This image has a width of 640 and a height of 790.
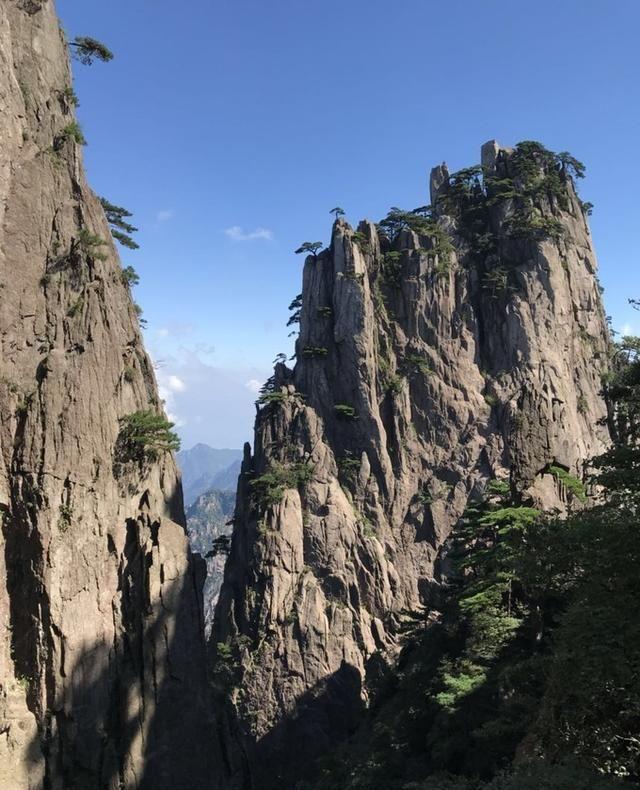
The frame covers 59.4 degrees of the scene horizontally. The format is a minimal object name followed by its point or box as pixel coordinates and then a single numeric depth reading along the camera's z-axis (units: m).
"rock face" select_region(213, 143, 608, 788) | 49.69
